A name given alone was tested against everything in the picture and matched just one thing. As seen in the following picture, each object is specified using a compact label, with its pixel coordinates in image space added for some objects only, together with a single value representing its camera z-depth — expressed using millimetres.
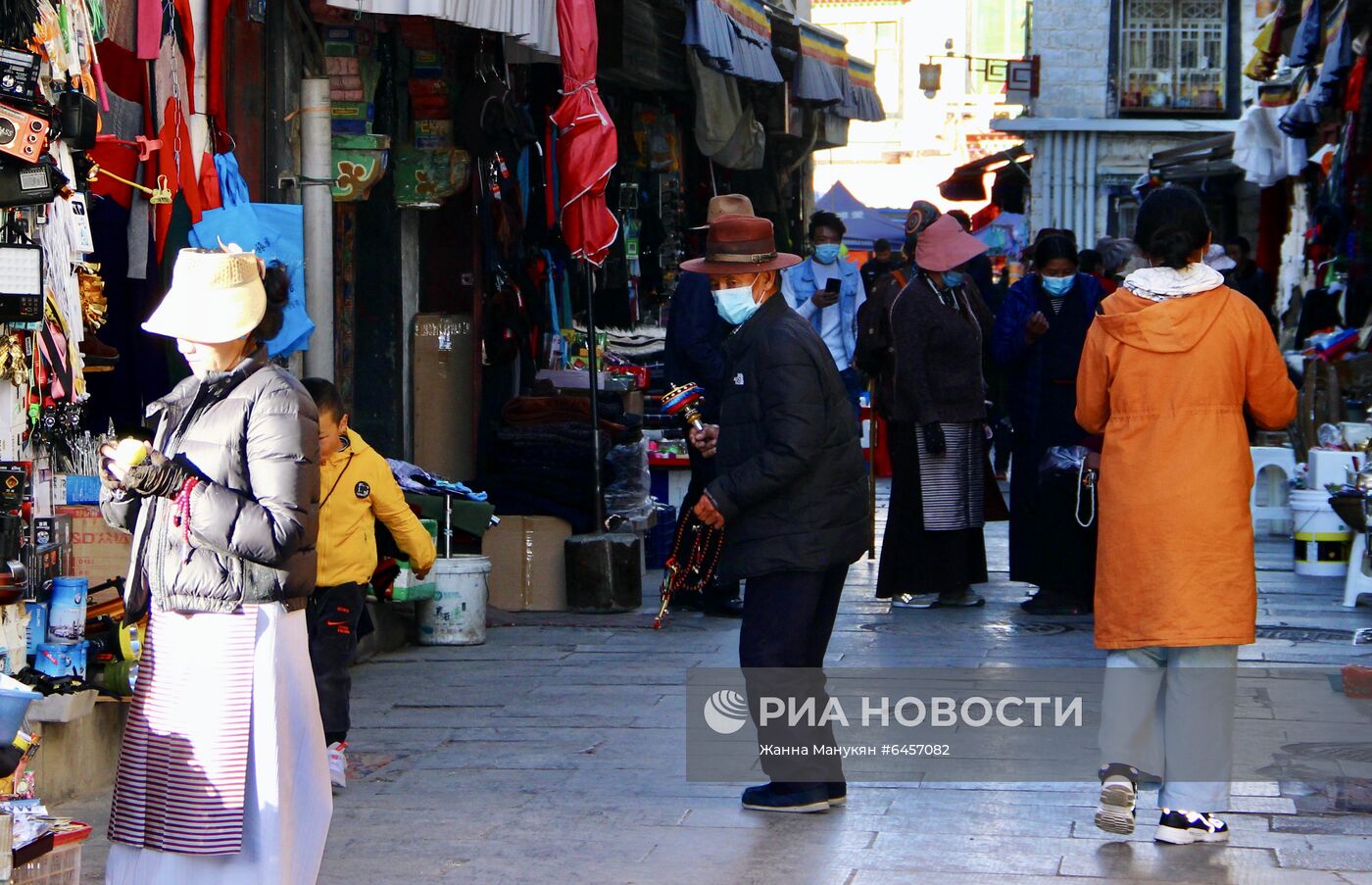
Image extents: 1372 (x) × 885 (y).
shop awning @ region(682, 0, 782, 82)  23151
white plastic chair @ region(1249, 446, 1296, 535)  22173
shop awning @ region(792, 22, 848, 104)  30566
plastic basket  7890
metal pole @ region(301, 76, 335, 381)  15467
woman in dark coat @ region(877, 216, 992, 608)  17012
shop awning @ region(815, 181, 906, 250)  43524
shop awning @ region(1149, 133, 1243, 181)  34223
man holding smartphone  20925
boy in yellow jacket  11008
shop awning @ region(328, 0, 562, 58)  14354
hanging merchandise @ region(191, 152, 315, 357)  13390
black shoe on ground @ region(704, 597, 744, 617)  17679
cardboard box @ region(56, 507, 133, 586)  11746
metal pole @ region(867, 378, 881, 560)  18260
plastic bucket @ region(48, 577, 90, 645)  10810
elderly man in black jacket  10144
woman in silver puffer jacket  7422
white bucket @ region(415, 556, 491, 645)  16020
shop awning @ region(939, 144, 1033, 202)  48117
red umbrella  17565
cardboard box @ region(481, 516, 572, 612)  18033
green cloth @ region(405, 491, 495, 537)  16346
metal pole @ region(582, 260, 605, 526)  17737
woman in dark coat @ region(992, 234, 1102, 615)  17098
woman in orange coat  9718
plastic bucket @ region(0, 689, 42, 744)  7776
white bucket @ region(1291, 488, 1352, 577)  18685
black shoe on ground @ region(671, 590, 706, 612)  17976
